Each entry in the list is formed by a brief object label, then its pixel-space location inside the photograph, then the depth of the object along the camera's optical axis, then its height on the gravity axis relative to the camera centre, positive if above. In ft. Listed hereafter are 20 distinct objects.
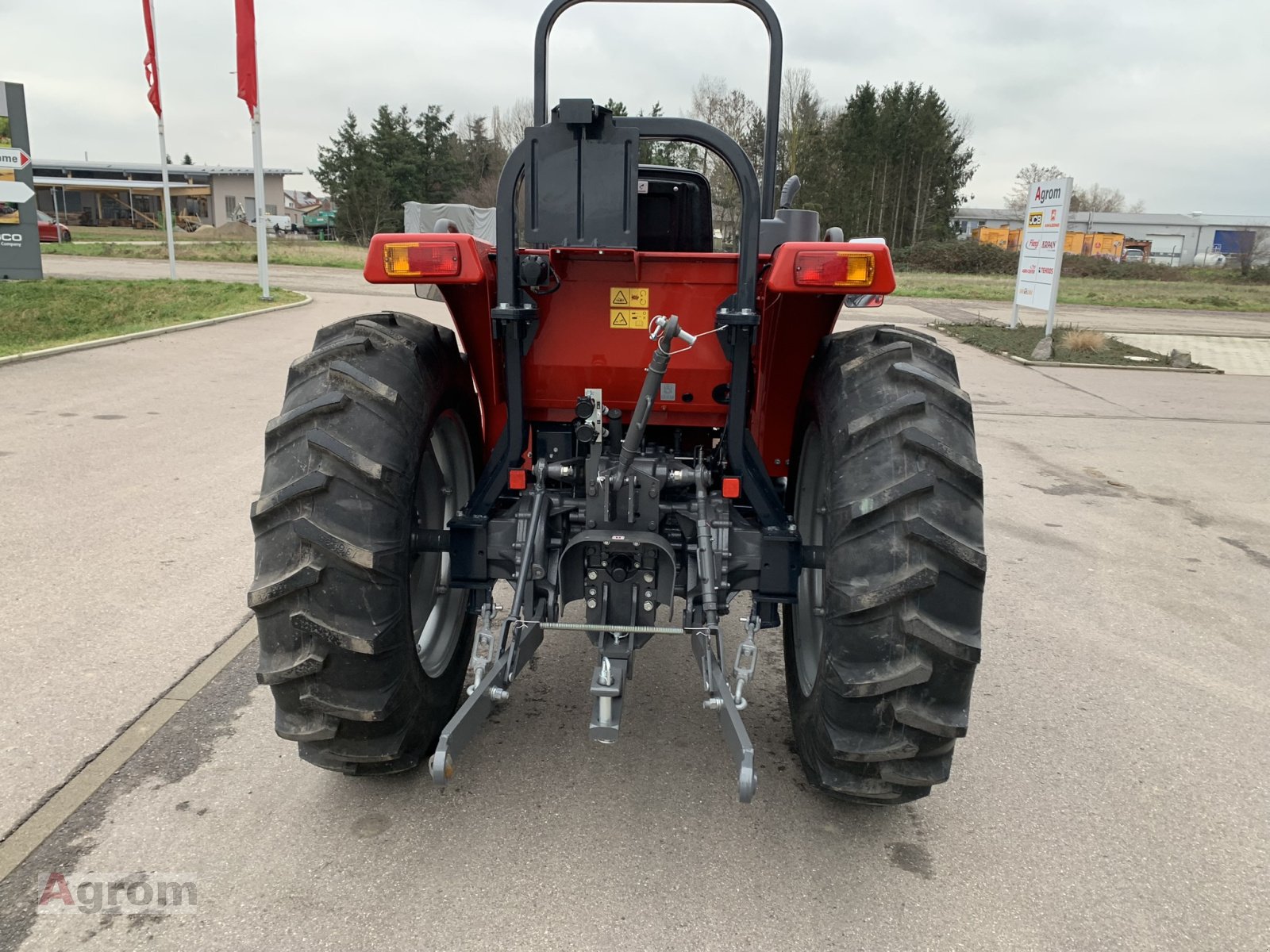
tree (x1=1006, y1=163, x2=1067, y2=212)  177.68 +17.39
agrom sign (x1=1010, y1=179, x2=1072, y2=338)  52.47 +1.23
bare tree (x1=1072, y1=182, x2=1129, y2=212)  251.80 +18.55
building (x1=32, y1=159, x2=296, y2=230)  210.18 +10.00
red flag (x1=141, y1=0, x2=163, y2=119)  57.11 +10.50
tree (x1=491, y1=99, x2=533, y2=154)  126.62 +17.14
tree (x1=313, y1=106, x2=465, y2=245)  168.66 +12.62
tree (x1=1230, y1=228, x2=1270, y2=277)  141.18 +3.58
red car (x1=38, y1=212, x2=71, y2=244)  121.90 +0.51
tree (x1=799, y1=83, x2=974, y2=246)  159.84 +16.77
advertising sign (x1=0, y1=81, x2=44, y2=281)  57.16 +2.32
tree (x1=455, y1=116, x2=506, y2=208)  163.32 +15.95
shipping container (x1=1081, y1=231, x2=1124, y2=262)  197.98 +5.01
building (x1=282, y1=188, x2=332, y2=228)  269.36 +11.23
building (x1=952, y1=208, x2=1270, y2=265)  238.68 +11.04
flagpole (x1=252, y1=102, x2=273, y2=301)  55.98 +1.90
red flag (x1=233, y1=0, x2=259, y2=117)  54.03 +11.21
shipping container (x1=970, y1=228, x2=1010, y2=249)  179.52 +5.51
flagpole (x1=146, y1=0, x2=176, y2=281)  61.41 +3.33
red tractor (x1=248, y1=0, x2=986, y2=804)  8.47 -2.38
